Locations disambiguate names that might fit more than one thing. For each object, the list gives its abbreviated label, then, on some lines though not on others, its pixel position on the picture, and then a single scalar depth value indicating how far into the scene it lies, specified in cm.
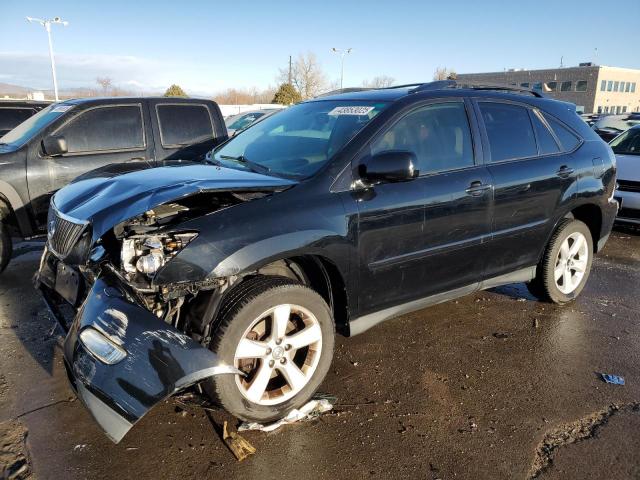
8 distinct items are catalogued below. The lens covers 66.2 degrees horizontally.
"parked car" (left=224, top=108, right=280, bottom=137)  1564
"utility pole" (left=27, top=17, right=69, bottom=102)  3500
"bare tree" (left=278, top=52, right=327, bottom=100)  5716
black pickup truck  529
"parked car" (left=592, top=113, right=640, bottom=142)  1340
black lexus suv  241
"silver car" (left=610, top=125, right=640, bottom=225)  731
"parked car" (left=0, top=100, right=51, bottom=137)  898
